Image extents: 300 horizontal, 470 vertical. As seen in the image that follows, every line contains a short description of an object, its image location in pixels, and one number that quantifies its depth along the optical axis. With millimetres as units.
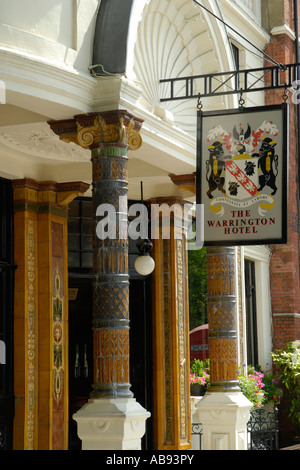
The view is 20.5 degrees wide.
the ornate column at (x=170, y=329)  12922
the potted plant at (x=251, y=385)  15242
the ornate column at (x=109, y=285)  8273
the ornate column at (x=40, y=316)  11156
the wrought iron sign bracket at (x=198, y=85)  10230
